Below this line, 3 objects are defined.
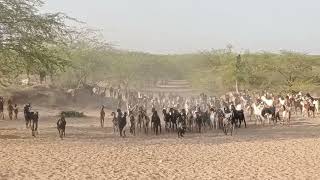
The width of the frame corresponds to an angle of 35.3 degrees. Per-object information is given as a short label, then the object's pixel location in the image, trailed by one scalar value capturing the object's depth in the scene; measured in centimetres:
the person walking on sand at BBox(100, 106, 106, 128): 2987
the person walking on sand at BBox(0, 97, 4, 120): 3288
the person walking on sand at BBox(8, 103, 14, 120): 3323
